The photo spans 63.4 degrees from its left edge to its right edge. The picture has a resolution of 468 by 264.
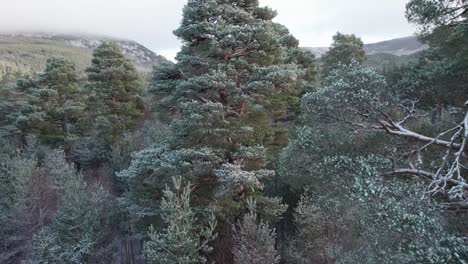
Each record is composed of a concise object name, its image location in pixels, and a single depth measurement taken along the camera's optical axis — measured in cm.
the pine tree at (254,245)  1100
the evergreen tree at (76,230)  1809
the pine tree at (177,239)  1143
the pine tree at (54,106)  2800
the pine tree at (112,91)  2639
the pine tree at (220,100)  1325
